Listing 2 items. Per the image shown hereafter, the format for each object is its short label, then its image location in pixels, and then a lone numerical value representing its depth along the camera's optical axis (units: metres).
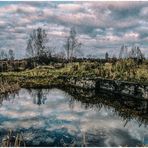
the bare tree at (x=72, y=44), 25.19
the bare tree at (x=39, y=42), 24.47
